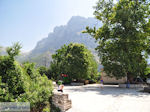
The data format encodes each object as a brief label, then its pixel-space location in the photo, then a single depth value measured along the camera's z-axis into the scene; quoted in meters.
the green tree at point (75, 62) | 28.03
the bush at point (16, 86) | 5.92
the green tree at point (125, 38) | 18.97
